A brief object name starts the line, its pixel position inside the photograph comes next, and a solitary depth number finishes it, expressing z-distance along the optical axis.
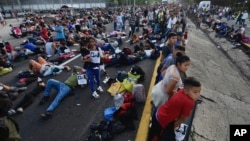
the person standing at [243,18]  28.43
